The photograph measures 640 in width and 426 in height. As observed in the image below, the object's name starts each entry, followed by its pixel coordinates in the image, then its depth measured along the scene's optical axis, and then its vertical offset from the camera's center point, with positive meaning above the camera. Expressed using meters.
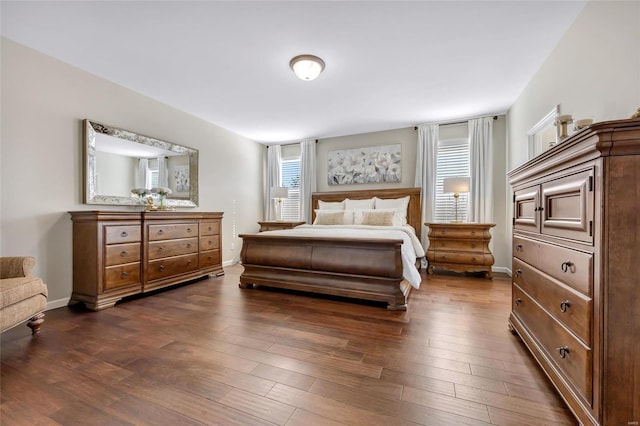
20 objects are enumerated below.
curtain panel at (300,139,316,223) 5.56 +0.77
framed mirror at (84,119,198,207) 3.02 +0.59
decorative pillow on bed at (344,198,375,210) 4.75 +0.14
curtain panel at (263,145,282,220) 5.93 +0.77
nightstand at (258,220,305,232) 5.18 -0.26
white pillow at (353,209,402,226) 4.20 -0.06
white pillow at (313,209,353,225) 4.55 -0.10
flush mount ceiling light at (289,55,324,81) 2.67 +1.50
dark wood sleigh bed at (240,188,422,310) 2.70 -0.61
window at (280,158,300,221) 5.84 +0.56
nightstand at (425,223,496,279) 3.93 -0.53
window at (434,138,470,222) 4.55 +0.73
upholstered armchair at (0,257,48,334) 1.81 -0.61
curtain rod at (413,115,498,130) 4.50 +1.53
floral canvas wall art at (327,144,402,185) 4.95 +0.91
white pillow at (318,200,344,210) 5.03 +0.13
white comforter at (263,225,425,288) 2.71 -0.27
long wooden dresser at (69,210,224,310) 2.72 -0.48
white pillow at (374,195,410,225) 4.43 +0.14
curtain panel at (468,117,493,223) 4.30 +0.70
